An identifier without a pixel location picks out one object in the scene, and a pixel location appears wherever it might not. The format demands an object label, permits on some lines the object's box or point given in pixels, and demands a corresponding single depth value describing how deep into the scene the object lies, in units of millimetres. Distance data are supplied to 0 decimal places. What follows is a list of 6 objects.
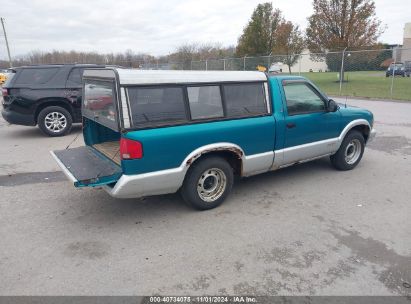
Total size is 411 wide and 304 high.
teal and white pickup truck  3643
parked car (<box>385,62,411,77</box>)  32269
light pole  43625
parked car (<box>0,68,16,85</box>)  29819
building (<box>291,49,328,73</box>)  42456
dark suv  8375
